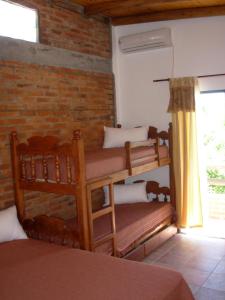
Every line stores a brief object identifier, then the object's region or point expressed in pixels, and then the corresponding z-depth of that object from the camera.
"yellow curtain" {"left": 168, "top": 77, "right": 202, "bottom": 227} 4.49
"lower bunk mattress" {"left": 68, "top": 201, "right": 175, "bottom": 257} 3.48
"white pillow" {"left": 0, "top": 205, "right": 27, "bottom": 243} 2.98
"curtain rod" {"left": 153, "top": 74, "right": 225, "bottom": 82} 4.46
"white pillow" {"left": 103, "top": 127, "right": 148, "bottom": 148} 4.43
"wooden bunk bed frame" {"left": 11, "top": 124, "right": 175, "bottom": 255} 2.95
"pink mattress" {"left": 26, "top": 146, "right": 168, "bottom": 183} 3.10
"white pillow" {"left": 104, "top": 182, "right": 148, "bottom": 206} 4.46
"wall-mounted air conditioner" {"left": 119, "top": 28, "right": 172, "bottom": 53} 4.62
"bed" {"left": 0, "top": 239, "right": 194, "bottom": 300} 2.10
